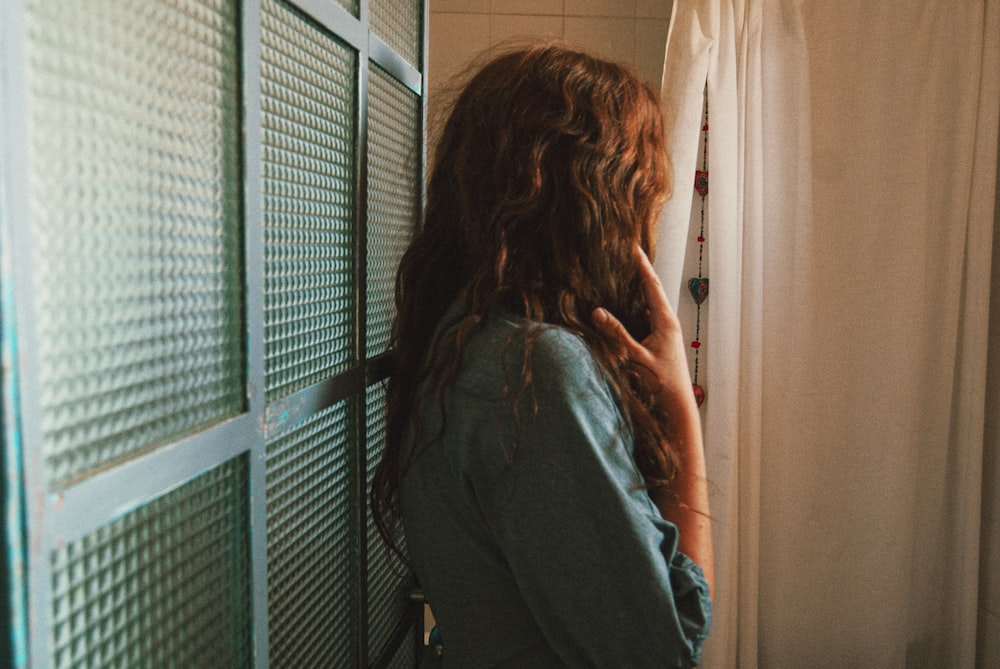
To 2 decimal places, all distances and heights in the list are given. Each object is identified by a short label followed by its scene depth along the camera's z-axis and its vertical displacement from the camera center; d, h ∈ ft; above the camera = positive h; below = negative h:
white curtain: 6.26 -0.40
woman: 2.49 -0.46
